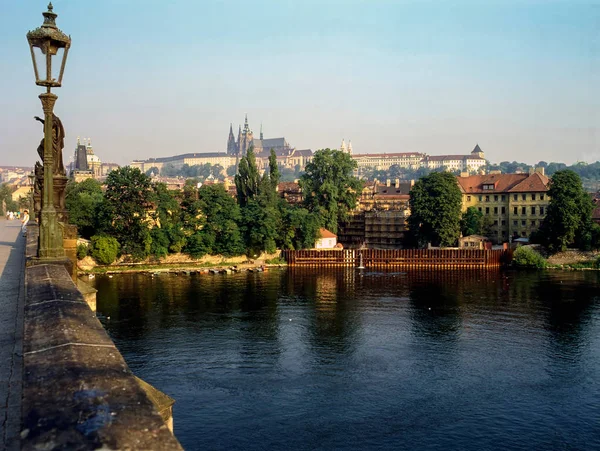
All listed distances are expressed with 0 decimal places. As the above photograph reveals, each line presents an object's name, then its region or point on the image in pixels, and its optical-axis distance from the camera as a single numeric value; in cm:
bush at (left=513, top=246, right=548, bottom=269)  8481
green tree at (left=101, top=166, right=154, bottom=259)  8281
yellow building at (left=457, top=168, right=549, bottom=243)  9950
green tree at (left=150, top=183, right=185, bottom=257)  8638
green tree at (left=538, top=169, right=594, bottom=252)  8488
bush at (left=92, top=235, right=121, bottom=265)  8150
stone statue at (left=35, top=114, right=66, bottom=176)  1969
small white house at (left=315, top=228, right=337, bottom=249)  9769
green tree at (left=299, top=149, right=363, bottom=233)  10331
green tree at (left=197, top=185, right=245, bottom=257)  8931
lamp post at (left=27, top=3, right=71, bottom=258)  1634
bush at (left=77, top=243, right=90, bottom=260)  8162
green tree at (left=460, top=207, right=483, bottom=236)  9825
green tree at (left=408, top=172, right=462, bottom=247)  9112
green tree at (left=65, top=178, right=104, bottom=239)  8706
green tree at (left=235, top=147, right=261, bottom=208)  10038
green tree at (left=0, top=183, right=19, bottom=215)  15912
